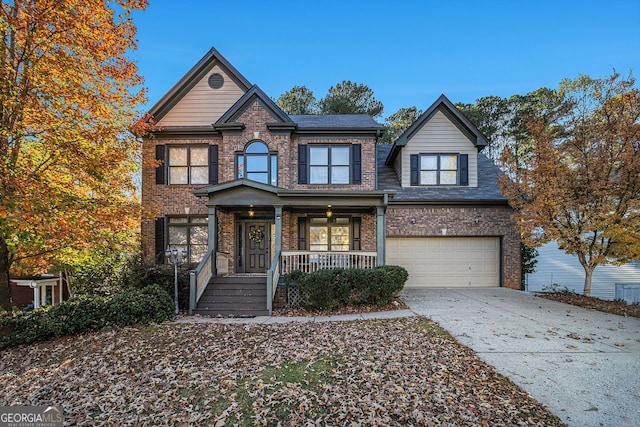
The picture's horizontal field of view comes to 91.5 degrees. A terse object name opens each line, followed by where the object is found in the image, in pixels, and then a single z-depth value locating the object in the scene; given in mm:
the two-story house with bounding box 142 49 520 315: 12203
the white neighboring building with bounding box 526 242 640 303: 13383
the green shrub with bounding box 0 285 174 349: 6742
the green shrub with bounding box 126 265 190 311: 9703
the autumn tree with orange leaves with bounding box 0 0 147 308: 6566
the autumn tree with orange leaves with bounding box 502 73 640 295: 9102
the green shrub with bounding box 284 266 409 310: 8961
